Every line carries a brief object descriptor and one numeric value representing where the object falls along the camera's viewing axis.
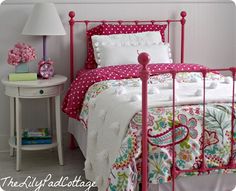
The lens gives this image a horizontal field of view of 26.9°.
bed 2.37
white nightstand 3.53
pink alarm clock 3.78
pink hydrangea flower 3.71
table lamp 3.73
